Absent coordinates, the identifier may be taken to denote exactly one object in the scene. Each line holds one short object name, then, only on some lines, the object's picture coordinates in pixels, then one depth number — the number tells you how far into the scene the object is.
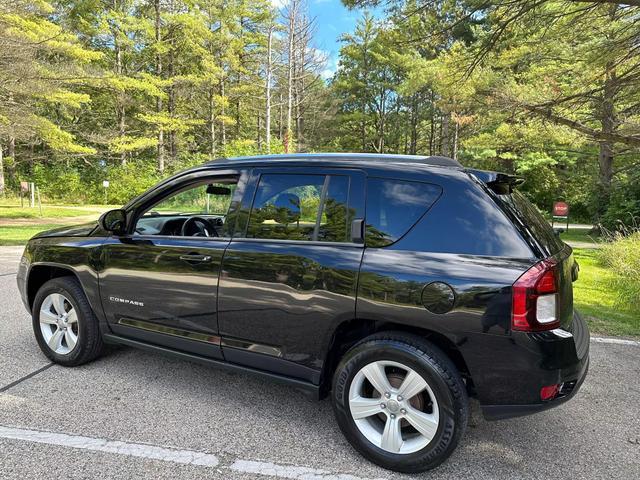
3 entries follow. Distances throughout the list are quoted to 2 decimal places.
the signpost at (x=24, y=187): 20.19
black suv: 2.27
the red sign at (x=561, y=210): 14.98
